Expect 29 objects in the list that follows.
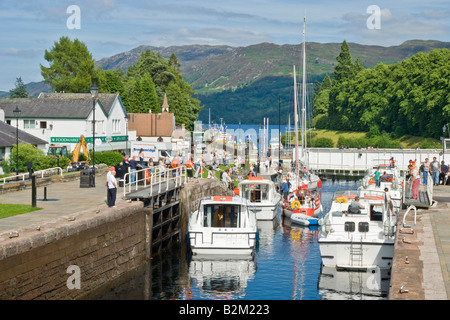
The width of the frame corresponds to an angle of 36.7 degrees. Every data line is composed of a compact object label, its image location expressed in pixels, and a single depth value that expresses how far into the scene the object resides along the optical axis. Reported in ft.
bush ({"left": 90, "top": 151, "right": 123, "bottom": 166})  186.63
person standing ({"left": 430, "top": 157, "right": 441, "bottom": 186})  160.07
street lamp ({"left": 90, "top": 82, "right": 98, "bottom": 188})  136.87
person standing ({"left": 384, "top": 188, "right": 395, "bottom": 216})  112.73
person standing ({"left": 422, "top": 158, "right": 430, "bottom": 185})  144.97
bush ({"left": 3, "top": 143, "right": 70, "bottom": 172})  166.61
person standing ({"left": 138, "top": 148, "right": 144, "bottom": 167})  157.07
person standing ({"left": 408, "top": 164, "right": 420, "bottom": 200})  120.36
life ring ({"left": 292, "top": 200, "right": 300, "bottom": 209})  157.89
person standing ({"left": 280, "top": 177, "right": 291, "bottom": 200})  171.90
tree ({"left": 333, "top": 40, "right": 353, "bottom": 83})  597.52
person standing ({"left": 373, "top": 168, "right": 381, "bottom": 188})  170.53
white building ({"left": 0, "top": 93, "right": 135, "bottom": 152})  222.48
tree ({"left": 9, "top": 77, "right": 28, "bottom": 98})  490.90
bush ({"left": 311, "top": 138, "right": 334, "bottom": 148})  453.17
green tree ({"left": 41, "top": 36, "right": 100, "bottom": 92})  349.20
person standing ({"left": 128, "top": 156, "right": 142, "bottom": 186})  139.95
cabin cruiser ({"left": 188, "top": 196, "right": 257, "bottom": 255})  106.42
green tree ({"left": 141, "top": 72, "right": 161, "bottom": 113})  374.84
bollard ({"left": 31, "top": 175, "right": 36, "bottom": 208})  99.55
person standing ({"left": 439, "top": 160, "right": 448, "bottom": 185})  166.30
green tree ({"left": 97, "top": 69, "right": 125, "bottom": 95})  358.02
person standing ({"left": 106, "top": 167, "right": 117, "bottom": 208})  97.96
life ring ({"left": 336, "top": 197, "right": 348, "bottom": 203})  111.04
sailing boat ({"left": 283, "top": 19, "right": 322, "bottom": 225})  151.57
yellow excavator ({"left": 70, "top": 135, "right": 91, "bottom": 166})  175.32
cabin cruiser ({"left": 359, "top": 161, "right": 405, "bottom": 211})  159.33
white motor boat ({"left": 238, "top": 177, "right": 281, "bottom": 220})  150.82
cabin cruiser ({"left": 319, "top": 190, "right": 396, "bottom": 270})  94.89
